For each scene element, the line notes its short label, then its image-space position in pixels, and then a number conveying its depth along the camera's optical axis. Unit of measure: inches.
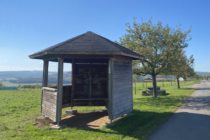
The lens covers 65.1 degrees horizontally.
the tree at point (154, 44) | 567.8
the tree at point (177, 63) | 568.7
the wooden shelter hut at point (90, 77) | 250.7
